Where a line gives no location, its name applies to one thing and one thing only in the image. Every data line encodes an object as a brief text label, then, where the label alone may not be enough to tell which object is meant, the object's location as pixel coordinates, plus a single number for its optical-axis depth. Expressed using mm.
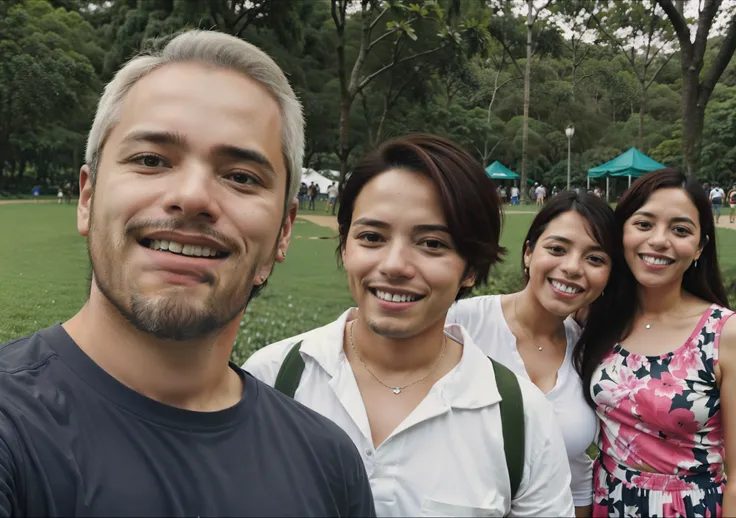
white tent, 31234
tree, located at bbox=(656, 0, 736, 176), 6215
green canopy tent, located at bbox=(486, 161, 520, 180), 22938
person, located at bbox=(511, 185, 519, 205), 26511
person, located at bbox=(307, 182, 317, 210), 20422
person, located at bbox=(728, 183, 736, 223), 16475
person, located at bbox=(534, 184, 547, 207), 25078
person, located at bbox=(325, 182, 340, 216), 19692
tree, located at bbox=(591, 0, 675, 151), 14336
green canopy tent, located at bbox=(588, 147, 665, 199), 17453
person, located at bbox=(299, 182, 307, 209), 22816
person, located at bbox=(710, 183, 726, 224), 17152
